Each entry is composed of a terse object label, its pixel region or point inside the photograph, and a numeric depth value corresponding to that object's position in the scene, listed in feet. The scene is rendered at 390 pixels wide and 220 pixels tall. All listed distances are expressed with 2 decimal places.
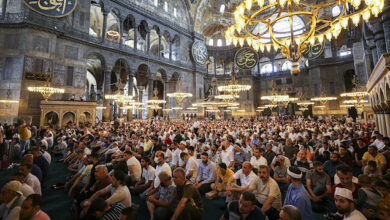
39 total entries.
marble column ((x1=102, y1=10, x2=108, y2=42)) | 45.25
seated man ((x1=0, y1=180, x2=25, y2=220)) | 5.99
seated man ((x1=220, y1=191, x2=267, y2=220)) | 5.17
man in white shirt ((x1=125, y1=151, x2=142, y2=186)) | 11.63
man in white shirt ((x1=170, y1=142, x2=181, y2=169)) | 14.20
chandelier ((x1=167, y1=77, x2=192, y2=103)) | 38.57
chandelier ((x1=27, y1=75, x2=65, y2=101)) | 29.66
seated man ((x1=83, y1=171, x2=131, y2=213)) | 6.76
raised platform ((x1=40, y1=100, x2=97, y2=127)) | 32.48
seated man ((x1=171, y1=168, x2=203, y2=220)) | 6.41
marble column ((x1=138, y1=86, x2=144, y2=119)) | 56.54
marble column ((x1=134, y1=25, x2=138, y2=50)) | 51.79
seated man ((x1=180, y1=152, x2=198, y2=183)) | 10.89
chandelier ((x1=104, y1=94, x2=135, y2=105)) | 37.30
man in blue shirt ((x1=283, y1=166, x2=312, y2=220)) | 6.20
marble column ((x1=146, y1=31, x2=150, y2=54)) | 54.80
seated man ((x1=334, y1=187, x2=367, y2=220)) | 4.89
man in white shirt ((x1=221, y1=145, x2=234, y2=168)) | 12.73
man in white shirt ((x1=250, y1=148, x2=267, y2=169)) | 11.34
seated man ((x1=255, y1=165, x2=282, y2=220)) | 7.15
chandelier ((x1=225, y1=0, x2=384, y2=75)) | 12.36
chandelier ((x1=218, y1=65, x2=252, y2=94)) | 34.84
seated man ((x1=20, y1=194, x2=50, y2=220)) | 5.08
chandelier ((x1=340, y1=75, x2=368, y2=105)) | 30.62
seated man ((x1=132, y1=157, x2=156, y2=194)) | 10.77
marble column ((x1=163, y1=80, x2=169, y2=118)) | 61.18
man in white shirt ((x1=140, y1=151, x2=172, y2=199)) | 9.70
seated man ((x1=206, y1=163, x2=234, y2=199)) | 10.39
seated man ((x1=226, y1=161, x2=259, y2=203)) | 8.17
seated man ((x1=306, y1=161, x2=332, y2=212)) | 8.97
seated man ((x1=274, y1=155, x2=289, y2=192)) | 10.52
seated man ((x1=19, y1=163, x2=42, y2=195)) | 7.72
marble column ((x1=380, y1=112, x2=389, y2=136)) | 19.64
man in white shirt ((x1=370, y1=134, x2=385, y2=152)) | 14.20
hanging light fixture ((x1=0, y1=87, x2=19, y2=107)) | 30.97
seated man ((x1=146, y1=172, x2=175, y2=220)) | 7.33
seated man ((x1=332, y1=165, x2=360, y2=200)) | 7.02
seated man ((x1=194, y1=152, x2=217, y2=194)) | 10.91
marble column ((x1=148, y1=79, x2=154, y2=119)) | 54.34
